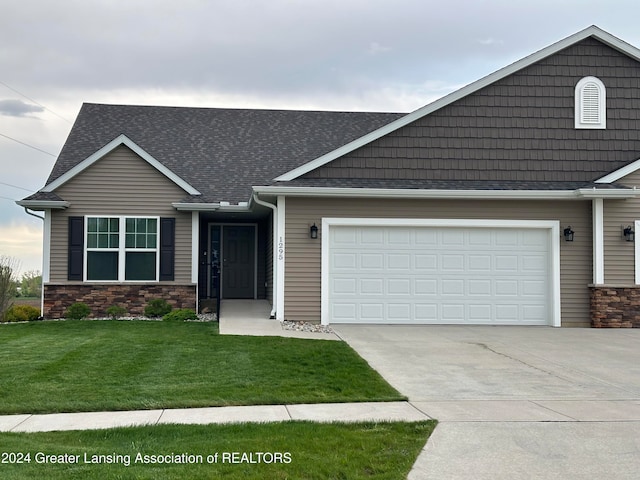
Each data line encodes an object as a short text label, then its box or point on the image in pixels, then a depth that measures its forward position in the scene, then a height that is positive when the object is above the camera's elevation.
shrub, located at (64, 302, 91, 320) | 15.36 -1.24
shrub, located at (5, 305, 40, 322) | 15.54 -1.33
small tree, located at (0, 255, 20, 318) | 17.72 -0.77
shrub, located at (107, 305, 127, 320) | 15.48 -1.25
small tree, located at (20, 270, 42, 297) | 26.55 -1.16
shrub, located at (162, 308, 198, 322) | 15.05 -1.30
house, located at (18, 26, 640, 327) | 14.44 +0.95
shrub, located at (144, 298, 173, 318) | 15.66 -1.19
